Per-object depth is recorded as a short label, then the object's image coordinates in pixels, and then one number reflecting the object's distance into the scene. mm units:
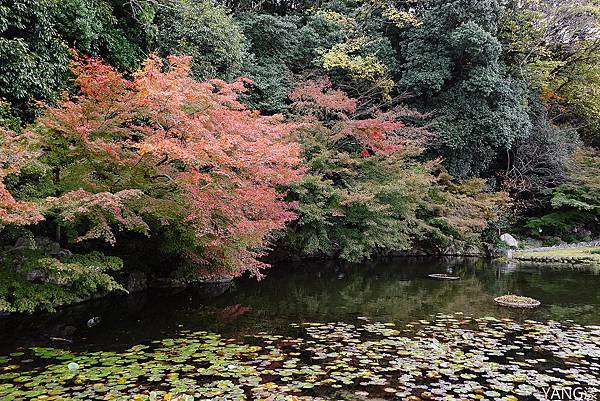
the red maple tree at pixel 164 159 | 8133
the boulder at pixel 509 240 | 22844
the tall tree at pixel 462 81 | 20062
